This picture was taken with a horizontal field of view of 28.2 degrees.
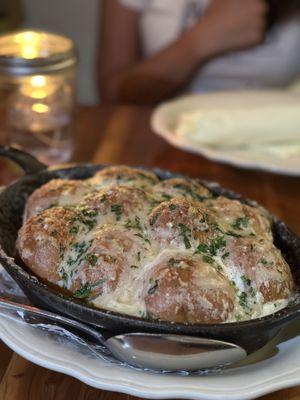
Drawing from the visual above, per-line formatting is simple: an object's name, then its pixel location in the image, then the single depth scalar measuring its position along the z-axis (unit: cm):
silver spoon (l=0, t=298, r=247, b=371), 52
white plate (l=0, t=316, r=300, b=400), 53
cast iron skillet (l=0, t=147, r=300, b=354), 52
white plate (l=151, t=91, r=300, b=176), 103
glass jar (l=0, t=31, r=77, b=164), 104
